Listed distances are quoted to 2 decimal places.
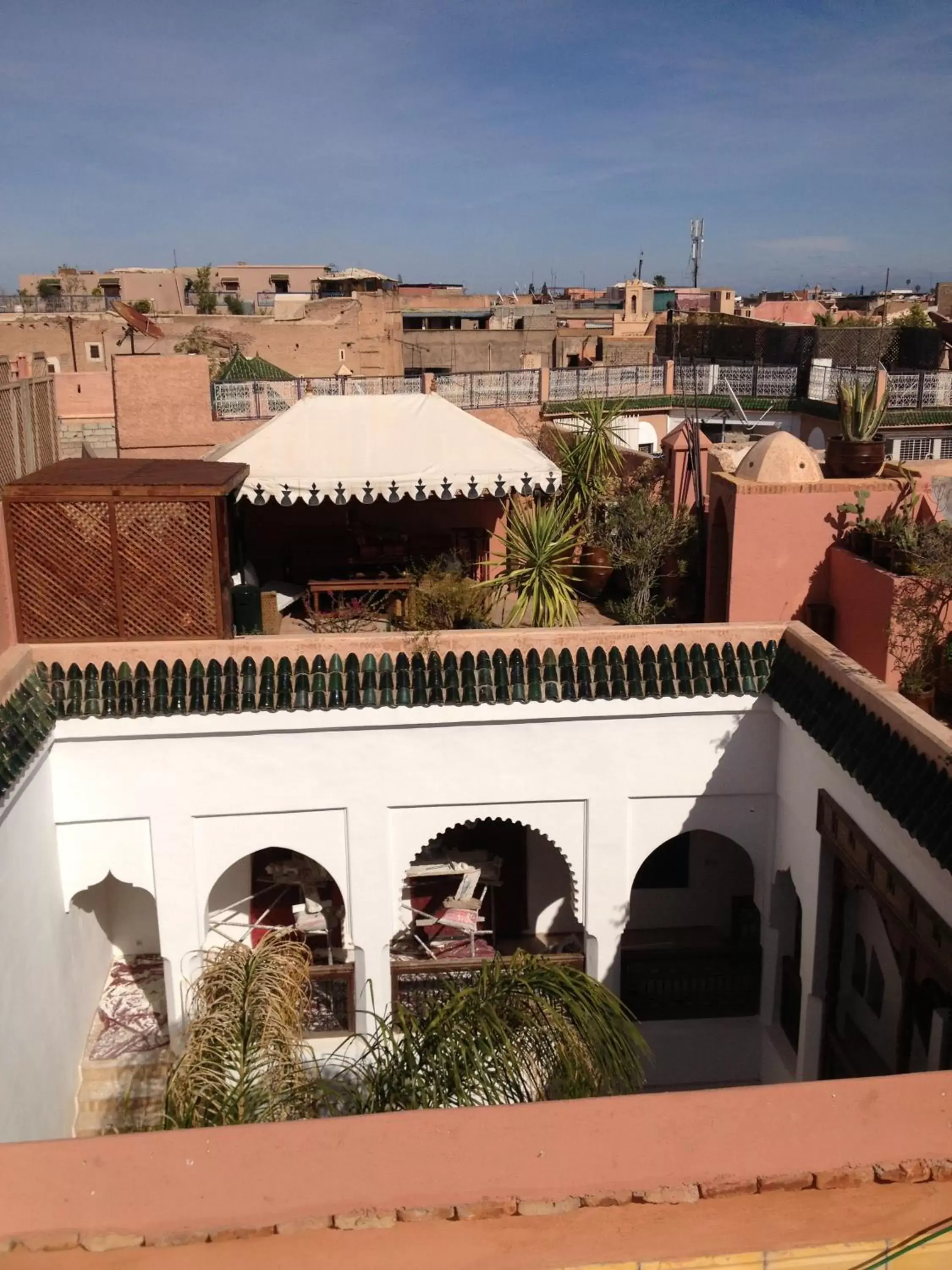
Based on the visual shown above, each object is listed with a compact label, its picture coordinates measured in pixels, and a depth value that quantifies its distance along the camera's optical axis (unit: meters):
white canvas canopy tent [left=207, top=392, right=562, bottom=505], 9.48
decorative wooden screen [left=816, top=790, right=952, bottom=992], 5.09
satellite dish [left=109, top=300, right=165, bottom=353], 16.23
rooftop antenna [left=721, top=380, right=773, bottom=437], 16.26
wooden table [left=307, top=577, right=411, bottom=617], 9.06
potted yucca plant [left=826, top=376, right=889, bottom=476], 8.42
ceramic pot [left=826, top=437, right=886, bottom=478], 8.40
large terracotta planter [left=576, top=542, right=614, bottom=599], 10.45
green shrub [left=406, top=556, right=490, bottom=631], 8.62
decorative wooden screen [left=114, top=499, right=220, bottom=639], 7.37
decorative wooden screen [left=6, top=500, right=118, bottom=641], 7.25
